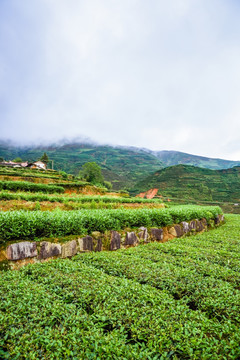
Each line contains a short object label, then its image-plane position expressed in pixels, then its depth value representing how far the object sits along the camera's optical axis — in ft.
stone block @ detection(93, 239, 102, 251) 19.31
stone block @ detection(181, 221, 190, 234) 31.99
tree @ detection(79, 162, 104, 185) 200.13
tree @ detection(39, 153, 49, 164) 252.07
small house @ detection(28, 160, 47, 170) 211.57
